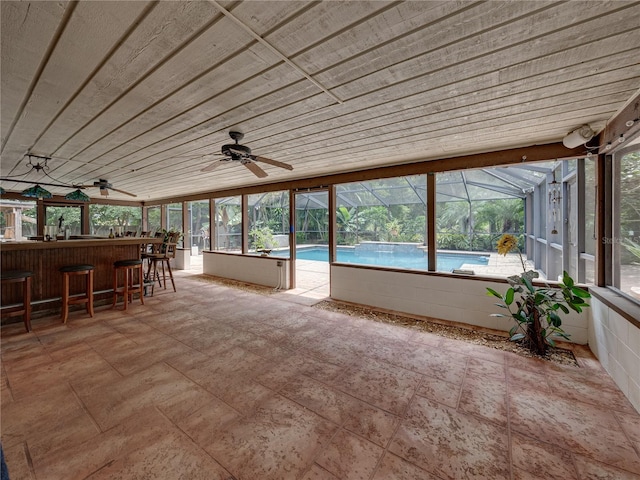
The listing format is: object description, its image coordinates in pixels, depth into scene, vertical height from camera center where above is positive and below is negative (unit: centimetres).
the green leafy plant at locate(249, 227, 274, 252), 757 +6
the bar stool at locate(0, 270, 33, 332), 303 -63
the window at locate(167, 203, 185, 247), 873 +80
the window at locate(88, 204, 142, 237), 886 +91
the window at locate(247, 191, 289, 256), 1134 +113
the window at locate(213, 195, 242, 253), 850 +50
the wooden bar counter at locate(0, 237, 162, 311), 344 -31
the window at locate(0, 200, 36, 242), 727 +56
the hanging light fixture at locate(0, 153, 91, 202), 368 +114
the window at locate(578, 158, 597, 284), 288 +19
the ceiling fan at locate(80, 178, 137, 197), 491 +105
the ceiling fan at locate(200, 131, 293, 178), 264 +89
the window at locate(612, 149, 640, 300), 222 +13
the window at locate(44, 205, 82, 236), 749 +77
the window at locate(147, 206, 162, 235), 915 +76
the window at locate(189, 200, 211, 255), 952 +46
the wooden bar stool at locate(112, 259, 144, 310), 402 -72
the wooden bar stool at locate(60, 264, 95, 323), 347 -72
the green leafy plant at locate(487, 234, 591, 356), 257 -68
